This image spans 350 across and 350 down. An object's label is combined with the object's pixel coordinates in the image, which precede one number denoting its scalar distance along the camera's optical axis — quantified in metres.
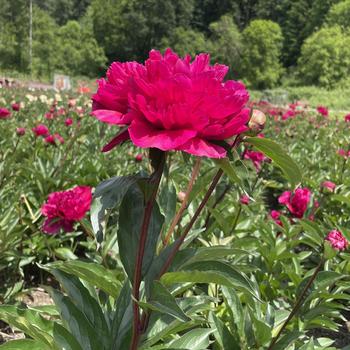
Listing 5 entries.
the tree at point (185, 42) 47.97
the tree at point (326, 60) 32.84
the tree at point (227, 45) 46.12
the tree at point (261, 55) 43.38
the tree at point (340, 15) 43.22
